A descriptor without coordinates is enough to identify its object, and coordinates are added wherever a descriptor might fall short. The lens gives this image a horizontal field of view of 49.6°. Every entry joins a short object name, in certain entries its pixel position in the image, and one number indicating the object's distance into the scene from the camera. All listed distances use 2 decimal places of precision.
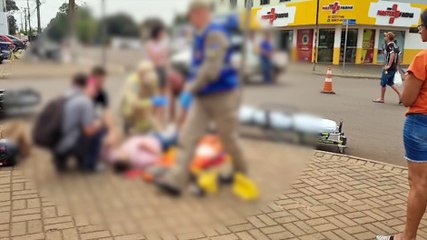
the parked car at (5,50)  20.39
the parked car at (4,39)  25.01
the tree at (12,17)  65.15
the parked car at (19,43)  28.60
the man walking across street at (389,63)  10.34
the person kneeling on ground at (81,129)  0.96
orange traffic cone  10.38
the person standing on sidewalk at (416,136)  3.41
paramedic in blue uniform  1.02
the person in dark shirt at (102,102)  0.97
